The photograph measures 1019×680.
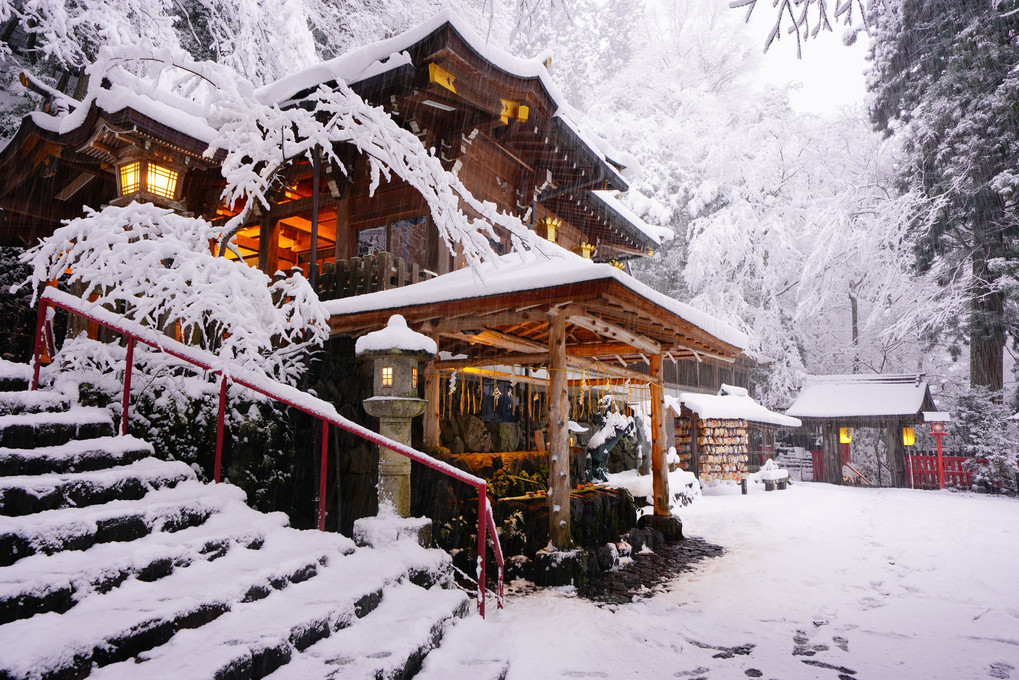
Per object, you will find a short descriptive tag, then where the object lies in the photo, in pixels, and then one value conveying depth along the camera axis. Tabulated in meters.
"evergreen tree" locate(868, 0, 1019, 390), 17.69
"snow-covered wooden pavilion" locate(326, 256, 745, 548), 7.30
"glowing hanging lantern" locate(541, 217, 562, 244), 14.69
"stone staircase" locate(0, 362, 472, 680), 3.21
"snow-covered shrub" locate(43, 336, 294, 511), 5.94
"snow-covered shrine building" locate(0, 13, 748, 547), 8.16
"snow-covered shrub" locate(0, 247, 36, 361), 11.95
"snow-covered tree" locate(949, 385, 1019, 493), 18.44
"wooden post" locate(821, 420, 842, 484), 23.33
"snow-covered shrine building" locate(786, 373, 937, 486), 21.66
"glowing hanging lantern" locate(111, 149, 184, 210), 8.95
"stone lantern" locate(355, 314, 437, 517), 6.16
